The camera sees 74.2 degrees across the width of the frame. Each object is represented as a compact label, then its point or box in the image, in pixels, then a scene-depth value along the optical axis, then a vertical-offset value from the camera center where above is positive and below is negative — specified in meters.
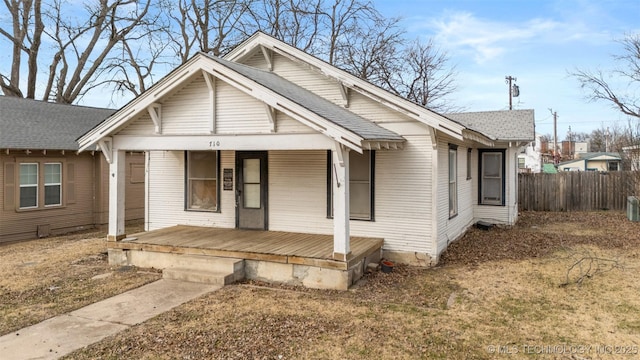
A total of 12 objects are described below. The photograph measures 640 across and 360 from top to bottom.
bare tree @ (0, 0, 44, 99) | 22.17 +7.51
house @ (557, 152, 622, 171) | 35.25 +1.64
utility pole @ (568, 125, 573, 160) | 65.38 +5.40
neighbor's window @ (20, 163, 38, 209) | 12.59 -0.03
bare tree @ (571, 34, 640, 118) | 22.81 +5.89
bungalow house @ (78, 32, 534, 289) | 7.31 +0.30
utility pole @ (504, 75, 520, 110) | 31.79 +7.04
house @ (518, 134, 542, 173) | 47.94 +2.58
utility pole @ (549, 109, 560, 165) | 45.09 +6.52
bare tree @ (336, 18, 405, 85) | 24.52 +7.73
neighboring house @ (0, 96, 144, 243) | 12.23 +0.29
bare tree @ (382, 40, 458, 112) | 26.86 +6.84
